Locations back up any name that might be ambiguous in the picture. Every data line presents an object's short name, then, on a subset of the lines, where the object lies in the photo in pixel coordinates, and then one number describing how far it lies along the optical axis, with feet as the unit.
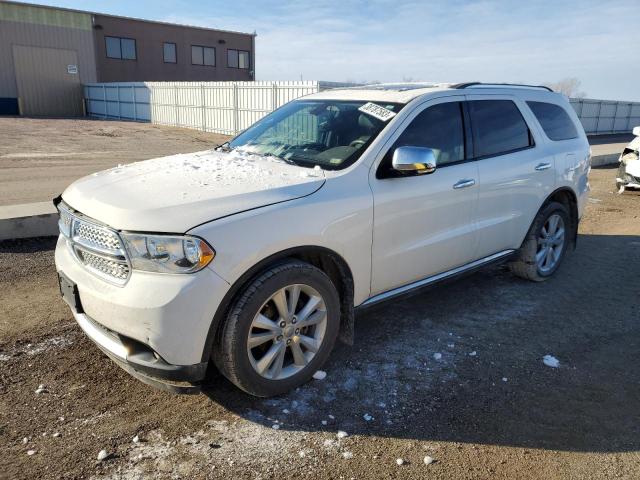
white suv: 8.82
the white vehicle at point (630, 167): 33.09
